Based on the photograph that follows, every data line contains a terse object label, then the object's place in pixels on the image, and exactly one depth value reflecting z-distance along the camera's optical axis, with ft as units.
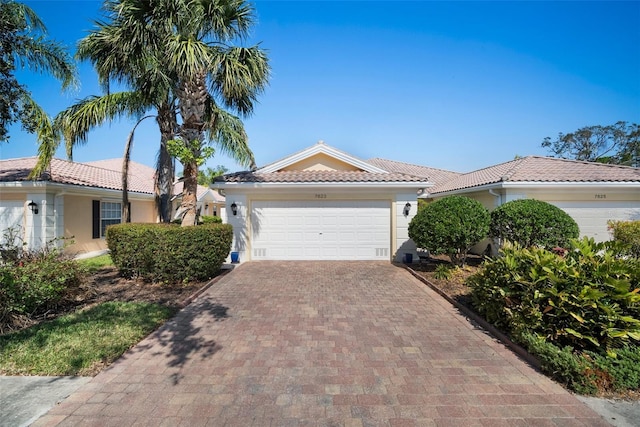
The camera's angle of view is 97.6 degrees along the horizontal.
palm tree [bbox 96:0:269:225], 25.03
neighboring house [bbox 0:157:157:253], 35.99
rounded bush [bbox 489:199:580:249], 25.82
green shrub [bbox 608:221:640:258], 29.48
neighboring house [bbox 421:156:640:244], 33.30
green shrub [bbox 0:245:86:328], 16.46
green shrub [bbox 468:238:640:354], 12.62
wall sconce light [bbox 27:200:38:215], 35.73
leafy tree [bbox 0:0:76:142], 23.70
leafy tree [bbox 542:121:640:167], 101.86
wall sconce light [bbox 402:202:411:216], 36.37
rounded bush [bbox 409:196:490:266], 26.78
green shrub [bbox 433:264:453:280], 26.99
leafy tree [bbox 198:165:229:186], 156.76
